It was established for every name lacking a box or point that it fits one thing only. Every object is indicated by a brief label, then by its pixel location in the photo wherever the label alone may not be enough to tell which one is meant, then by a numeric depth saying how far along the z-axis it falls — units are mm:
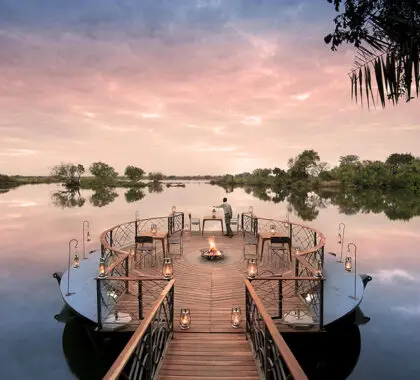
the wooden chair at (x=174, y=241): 10234
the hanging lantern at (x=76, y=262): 9861
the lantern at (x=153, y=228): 11598
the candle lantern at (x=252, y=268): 6253
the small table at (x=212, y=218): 13414
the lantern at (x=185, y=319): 5496
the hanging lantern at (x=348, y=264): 9102
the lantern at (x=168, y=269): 6211
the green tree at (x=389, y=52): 2250
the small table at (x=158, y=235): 10211
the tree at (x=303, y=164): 65250
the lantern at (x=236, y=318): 5551
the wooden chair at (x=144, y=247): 9513
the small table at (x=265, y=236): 10093
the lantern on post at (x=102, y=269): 5509
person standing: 12305
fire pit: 9998
